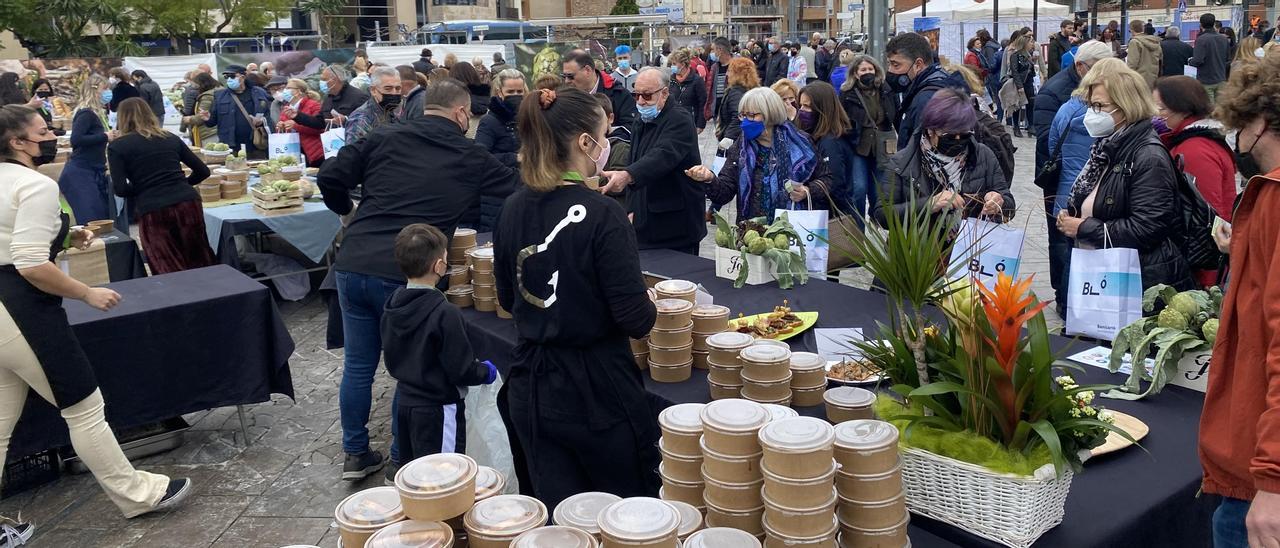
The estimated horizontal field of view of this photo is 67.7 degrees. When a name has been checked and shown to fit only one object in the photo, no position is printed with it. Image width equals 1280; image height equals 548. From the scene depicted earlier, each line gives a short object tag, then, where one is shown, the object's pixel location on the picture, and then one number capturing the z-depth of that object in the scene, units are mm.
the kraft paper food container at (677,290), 3328
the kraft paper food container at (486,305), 4116
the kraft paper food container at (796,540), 1799
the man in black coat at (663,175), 4520
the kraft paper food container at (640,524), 1679
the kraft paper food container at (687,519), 1806
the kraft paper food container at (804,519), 1783
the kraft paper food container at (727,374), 2871
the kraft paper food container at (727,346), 2848
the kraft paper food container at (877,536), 1877
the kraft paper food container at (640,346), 3232
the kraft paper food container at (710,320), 3215
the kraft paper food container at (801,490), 1773
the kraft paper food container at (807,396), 2770
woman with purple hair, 4086
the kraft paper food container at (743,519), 1922
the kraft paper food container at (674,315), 3068
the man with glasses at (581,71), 5910
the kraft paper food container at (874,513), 1871
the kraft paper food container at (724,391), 2883
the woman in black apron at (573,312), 2494
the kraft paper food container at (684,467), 2055
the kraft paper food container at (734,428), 1894
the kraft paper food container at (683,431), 2043
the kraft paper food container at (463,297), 4238
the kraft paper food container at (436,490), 1806
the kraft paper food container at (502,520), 1774
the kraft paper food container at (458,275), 4340
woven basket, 1949
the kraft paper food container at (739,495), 1908
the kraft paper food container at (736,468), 1903
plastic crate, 4266
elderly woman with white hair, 4820
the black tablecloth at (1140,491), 2098
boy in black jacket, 3381
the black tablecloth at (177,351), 4215
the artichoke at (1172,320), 2754
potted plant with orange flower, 1940
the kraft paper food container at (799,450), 1765
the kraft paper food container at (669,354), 3111
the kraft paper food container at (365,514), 1818
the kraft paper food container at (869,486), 1867
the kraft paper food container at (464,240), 4410
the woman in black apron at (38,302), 3344
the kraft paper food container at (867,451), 1854
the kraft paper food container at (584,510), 1813
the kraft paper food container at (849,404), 2334
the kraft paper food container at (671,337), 3084
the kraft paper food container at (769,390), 2703
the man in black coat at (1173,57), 12297
